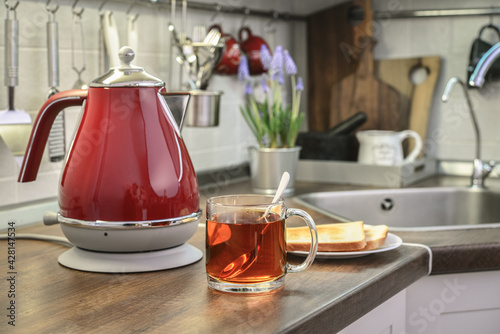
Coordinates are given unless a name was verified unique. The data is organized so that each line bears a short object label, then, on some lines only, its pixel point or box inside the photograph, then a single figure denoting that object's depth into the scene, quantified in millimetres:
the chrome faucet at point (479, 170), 1782
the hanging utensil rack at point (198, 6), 1457
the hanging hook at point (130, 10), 1527
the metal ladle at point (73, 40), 1388
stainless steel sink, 1738
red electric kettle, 938
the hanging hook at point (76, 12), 1392
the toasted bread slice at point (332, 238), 1005
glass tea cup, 852
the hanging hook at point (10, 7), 1254
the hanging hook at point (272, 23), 2076
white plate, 997
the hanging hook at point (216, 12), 1811
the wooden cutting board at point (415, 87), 2037
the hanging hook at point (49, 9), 1335
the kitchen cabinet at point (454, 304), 1195
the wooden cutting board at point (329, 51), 2113
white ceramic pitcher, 1878
